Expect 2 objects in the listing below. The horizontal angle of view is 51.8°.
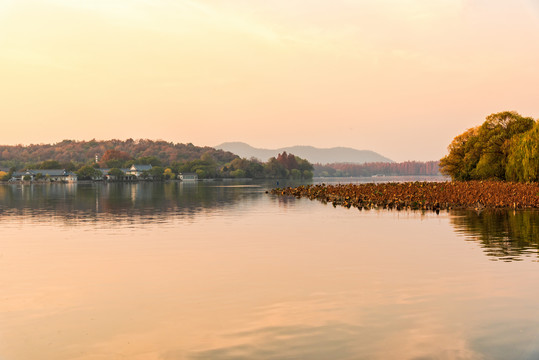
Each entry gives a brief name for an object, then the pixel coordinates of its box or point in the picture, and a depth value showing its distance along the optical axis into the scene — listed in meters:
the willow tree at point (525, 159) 73.69
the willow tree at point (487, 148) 91.50
